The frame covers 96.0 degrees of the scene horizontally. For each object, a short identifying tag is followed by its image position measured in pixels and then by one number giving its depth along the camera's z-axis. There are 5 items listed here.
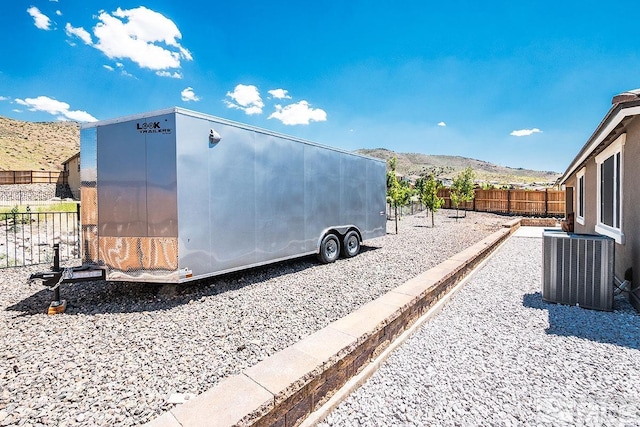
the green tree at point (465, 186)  21.72
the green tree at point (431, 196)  15.84
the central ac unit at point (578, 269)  4.14
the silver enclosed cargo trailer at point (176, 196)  4.11
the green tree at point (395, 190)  13.89
